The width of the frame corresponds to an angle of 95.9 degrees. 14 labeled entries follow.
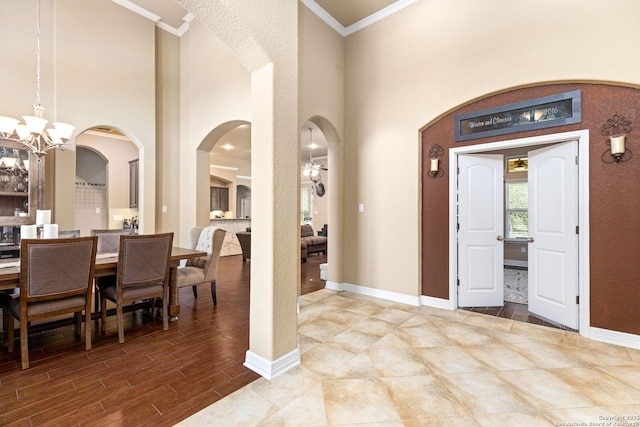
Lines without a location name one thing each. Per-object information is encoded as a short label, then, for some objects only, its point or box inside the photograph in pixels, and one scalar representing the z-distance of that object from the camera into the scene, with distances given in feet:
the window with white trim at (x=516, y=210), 22.17
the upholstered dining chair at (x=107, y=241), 12.26
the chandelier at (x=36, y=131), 9.96
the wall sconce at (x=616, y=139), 8.95
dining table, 7.41
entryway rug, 13.99
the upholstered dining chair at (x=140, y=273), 8.93
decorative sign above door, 9.90
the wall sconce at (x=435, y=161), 12.76
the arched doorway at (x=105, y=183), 23.81
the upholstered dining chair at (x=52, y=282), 7.30
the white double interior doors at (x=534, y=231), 10.27
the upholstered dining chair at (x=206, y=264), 11.85
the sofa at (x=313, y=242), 25.45
